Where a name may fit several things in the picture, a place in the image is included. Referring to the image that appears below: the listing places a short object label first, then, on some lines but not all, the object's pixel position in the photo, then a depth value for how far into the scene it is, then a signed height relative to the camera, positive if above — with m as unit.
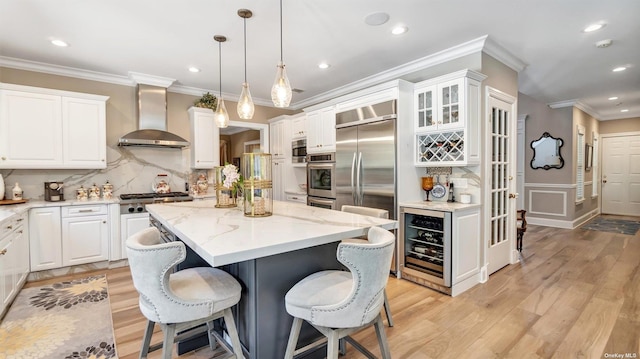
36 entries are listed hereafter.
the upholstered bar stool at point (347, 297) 1.41 -0.62
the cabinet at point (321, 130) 4.34 +0.67
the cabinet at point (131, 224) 3.93 -0.63
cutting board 3.40 -0.29
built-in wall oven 4.30 -0.08
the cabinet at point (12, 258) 2.54 -0.77
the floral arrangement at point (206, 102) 4.79 +1.18
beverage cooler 3.05 -0.82
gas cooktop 4.06 -0.28
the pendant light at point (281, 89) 2.27 +0.65
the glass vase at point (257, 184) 2.10 -0.06
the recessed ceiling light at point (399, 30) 2.90 +1.41
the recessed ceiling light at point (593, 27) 2.89 +1.42
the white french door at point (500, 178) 3.46 -0.05
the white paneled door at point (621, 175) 7.56 -0.03
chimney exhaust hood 4.20 +0.89
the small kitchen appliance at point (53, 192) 3.77 -0.20
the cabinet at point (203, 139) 4.71 +0.58
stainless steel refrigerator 3.51 +0.23
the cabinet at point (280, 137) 5.43 +0.71
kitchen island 1.46 -0.46
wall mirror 6.22 +0.46
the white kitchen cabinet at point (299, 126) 5.09 +0.84
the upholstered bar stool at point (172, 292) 1.40 -0.60
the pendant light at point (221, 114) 3.15 +0.66
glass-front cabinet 3.13 +0.60
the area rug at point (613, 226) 5.97 -1.10
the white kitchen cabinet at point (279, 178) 5.59 -0.05
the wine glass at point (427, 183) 3.59 -0.11
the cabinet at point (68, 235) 3.47 -0.72
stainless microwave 5.09 +0.42
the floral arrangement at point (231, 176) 2.39 -0.01
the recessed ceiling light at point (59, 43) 3.17 +1.42
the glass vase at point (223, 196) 2.74 -0.19
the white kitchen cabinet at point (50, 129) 3.48 +0.58
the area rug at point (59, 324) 2.13 -1.22
